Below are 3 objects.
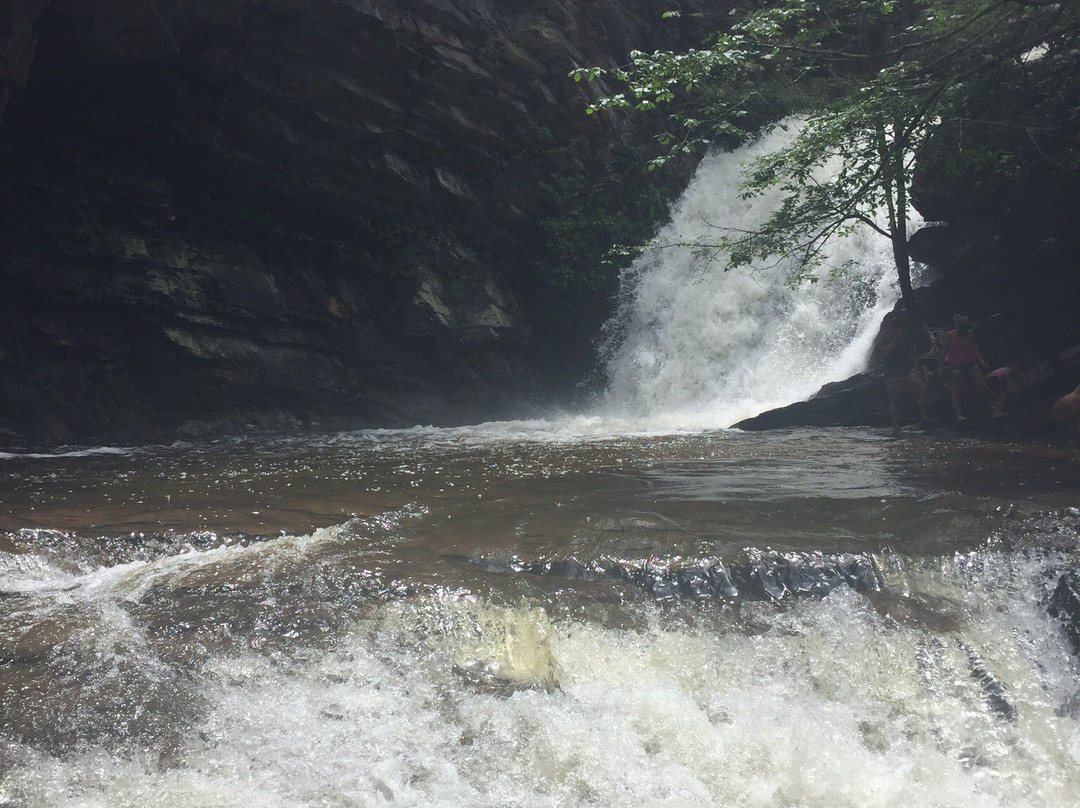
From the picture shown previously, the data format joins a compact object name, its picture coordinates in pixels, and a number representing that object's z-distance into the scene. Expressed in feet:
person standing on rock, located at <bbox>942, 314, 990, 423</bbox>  33.40
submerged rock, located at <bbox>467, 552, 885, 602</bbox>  14.28
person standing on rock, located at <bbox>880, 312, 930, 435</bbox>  35.01
